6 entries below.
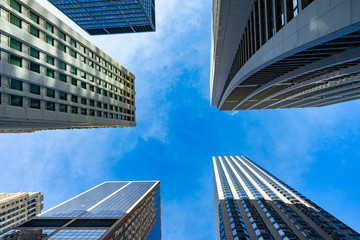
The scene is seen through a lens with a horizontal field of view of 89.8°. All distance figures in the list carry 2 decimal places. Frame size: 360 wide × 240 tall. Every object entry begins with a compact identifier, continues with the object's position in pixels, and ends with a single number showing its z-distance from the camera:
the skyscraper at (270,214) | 46.34
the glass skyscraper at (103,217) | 51.56
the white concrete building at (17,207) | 83.25
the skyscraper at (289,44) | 11.16
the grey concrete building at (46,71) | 18.86
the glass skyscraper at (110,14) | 104.31
